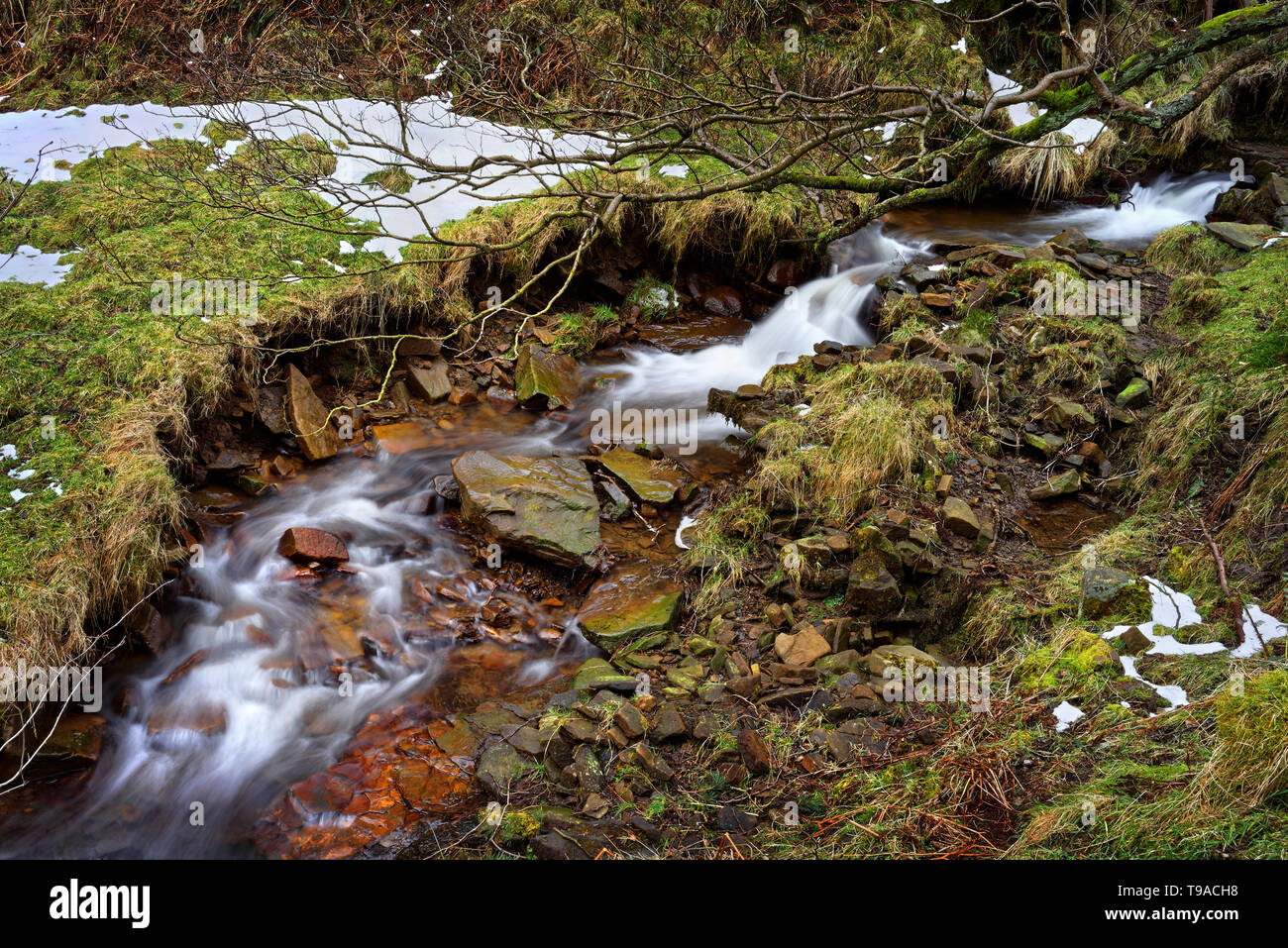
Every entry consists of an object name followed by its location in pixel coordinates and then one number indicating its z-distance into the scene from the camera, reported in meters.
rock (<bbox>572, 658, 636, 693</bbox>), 4.30
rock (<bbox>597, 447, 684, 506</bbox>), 6.14
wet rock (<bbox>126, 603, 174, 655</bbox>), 4.63
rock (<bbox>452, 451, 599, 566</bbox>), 5.63
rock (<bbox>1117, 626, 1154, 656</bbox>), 3.58
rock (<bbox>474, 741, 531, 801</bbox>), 3.78
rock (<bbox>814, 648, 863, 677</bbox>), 4.03
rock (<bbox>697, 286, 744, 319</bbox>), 8.80
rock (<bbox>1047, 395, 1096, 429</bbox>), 5.45
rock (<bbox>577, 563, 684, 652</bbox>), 4.91
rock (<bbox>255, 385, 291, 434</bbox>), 6.29
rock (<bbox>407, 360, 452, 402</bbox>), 7.21
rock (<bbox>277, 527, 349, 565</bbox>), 5.47
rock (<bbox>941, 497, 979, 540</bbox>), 4.71
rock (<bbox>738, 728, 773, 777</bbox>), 3.51
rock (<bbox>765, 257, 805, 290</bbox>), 8.66
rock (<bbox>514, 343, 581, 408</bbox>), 7.39
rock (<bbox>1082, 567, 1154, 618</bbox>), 3.80
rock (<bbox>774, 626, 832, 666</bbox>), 4.15
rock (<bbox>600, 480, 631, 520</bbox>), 6.07
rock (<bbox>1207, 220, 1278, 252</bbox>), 7.02
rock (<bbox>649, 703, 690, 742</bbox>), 3.77
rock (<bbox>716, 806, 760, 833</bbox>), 3.25
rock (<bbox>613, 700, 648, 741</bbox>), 3.81
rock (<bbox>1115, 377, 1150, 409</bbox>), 5.52
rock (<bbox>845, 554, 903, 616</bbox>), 4.34
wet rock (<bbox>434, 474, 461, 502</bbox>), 6.21
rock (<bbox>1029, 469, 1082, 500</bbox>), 5.09
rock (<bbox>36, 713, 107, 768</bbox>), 4.04
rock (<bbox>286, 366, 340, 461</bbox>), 6.39
